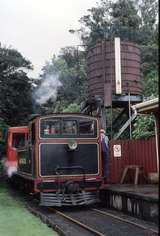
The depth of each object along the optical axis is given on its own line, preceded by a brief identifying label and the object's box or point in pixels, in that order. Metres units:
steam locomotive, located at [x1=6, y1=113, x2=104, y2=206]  13.18
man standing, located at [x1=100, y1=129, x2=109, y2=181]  14.14
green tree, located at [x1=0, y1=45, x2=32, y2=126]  24.66
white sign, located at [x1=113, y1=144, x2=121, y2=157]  16.89
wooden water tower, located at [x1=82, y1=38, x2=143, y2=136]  19.14
